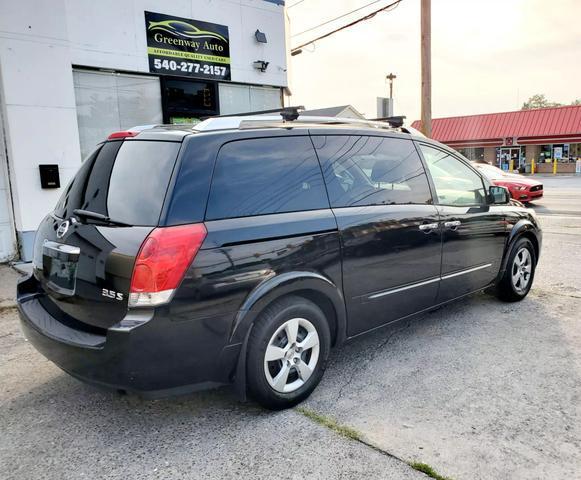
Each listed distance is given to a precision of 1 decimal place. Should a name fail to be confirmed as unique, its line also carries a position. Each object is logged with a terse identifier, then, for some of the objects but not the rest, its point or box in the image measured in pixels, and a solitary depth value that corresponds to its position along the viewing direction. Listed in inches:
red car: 555.8
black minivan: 101.0
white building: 282.2
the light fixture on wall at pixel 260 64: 427.2
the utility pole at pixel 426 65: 487.2
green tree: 3253.4
